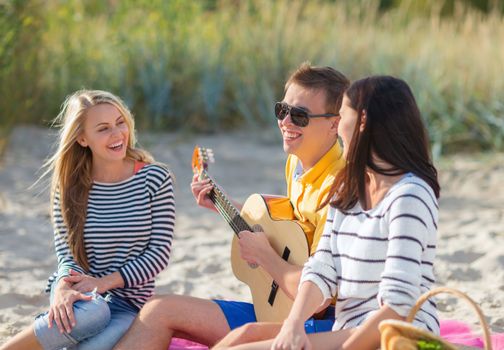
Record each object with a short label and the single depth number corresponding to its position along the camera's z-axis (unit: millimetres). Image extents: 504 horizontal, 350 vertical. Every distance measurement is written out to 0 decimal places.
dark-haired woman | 2688
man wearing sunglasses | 3236
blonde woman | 3480
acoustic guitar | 3297
